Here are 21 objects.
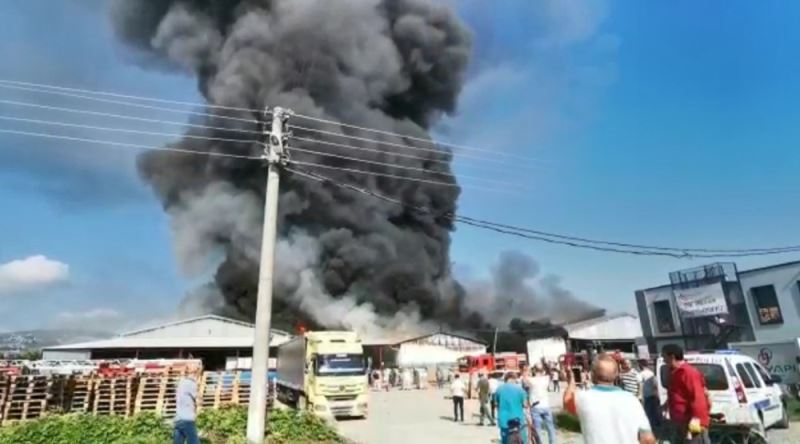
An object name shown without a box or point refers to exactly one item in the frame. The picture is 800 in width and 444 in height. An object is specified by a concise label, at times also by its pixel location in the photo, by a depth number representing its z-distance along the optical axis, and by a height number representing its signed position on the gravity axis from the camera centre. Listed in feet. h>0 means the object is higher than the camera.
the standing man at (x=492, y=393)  42.67 -0.56
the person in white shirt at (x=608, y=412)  10.43 -0.58
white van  28.58 -0.59
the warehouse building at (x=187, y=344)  115.65 +10.98
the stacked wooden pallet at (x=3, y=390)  46.75 +0.95
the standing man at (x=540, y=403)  29.58 -1.03
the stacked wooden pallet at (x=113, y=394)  52.65 +0.31
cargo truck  53.42 +1.75
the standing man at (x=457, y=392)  46.93 -0.44
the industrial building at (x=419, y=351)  133.28 +9.28
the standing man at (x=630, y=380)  46.03 +0.11
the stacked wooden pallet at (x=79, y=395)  51.54 +0.35
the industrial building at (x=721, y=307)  81.82 +11.91
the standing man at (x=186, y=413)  24.62 -0.80
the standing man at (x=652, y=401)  28.25 -1.04
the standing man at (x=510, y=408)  25.17 -1.05
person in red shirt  17.22 -0.66
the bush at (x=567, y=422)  38.09 -2.80
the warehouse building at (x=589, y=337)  139.13 +11.94
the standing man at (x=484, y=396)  44.78 -0.82
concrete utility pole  30.58 +6.48
